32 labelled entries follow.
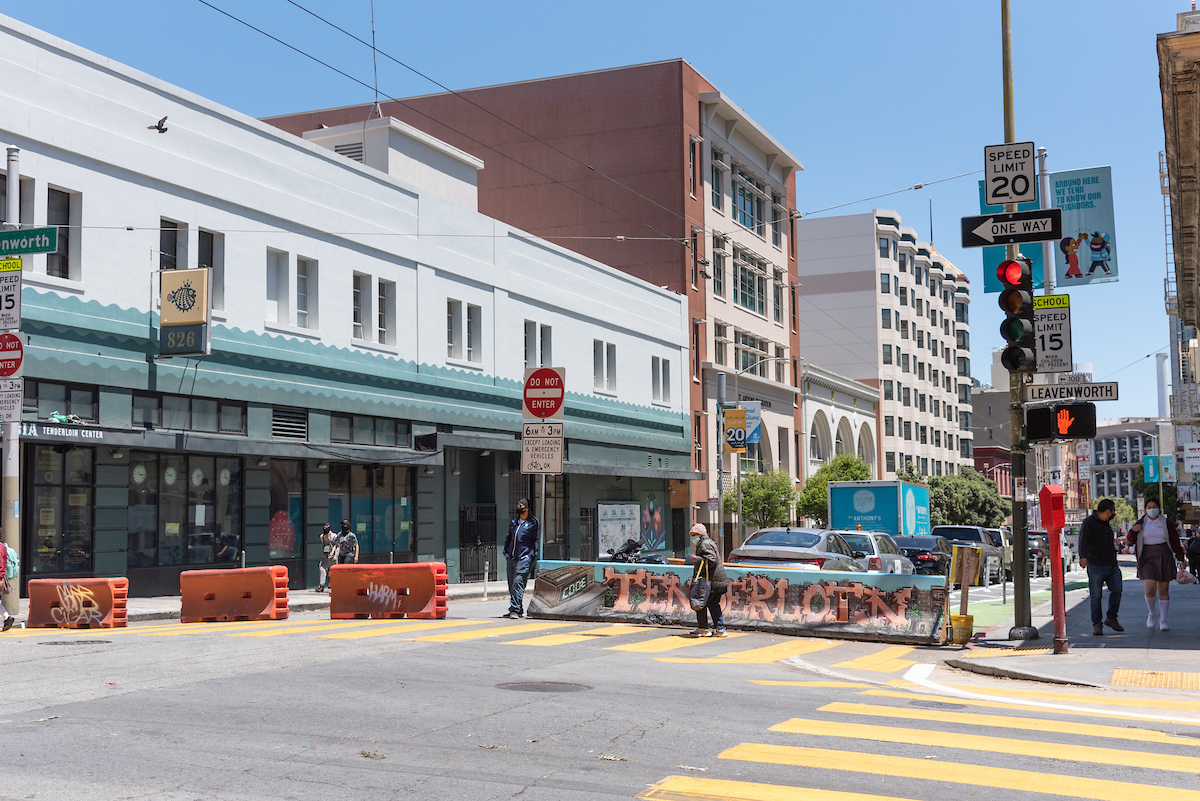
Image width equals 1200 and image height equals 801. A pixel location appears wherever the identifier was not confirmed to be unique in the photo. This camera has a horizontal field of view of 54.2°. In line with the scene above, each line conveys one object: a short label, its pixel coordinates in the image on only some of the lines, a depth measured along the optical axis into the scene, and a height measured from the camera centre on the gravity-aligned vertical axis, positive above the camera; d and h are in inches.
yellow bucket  617.9 -70.3
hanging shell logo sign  920.3 +164.8
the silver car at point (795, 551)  745.0 -33.6
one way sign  555.2 +127.7
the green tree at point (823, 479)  2295.8 +40.5
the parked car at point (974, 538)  1354.6 -49.5
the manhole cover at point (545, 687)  402.9 -64.7
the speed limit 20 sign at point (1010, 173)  575.5 +158.8
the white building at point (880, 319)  3452.3 +543.1
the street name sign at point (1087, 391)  644.7 +57.5
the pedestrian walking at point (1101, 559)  614.2 -33.4
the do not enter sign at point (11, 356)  696.4 +90.8
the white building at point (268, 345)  863.7 +149.5
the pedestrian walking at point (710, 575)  637.9 -41.0
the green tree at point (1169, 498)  3614.9 -11.3
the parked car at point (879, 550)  908.6 -41.8
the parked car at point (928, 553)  1095.6 -54.3
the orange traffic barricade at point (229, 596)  722.8 -55.3
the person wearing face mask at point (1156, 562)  616.4 -35.4
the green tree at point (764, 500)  2018.9 -0.7
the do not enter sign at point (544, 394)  812.0 +75.1
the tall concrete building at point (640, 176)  1935.3 +550.6
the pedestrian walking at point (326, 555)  1063.6 -45.5
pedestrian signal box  546.9 +34.7
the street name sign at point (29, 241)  677.9 +154.6
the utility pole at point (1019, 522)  584.1 -12.7
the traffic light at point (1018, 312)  545.3 +85.8
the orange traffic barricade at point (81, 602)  668.7 -53.8
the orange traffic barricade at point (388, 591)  714.8 -53.5
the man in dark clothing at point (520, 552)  729.6 -30.9
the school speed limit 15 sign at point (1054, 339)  613.3 +82.9
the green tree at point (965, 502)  3304.6 -15.8
